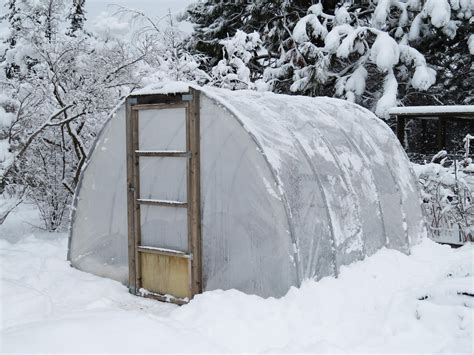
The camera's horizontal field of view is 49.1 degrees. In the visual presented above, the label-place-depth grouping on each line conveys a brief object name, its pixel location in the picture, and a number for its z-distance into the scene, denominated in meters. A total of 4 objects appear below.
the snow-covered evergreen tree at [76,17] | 20.59
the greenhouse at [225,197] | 5.32
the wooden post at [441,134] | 9.84
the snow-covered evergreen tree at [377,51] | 12.19
